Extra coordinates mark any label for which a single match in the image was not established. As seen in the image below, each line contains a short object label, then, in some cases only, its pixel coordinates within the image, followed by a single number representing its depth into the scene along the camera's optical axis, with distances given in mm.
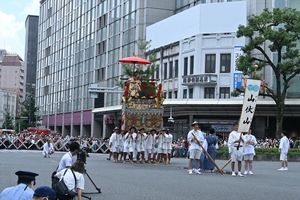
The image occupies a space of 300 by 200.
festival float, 30266
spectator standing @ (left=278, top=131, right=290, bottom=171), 25406
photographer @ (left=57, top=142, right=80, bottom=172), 11750
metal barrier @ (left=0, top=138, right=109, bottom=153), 49906
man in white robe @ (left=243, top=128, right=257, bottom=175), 22000
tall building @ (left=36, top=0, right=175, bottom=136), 68850
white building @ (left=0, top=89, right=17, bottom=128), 151375
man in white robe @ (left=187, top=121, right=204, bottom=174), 21391
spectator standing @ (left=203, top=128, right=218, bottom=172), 22797
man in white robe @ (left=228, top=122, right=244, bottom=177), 21016
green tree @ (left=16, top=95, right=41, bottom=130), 86069
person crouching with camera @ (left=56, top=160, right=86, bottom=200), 10422
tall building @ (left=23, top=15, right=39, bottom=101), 129625
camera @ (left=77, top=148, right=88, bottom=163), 12070
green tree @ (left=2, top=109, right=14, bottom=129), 115112
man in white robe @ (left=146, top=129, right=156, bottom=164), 28609
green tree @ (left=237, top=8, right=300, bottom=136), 38500
